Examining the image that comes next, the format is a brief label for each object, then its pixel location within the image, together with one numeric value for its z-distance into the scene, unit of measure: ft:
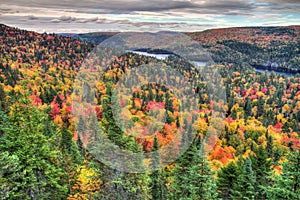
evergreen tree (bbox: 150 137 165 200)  113.11
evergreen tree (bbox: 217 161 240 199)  104.32
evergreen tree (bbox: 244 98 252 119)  430.61
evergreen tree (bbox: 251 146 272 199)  95.76
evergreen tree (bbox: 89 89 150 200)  76.28
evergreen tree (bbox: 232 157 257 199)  86.02
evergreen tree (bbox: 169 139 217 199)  72.18
